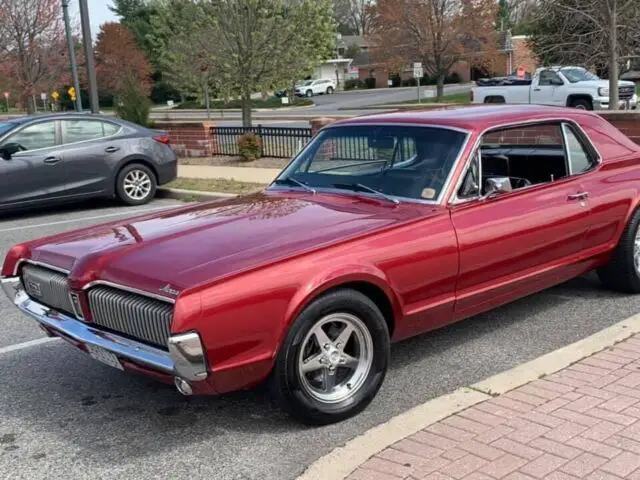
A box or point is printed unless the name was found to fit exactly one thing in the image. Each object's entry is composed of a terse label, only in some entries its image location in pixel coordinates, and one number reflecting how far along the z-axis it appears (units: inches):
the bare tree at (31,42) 1357.0
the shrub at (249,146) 631.8
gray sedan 414.6
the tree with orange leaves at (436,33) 1736.0
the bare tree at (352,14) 3836.1
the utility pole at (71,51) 867.4
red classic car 133.3
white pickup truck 938.1
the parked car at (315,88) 2664.9
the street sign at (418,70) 1472.8
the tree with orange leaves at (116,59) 2304.4
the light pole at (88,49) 674.8
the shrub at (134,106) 761.0
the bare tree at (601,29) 590.9
